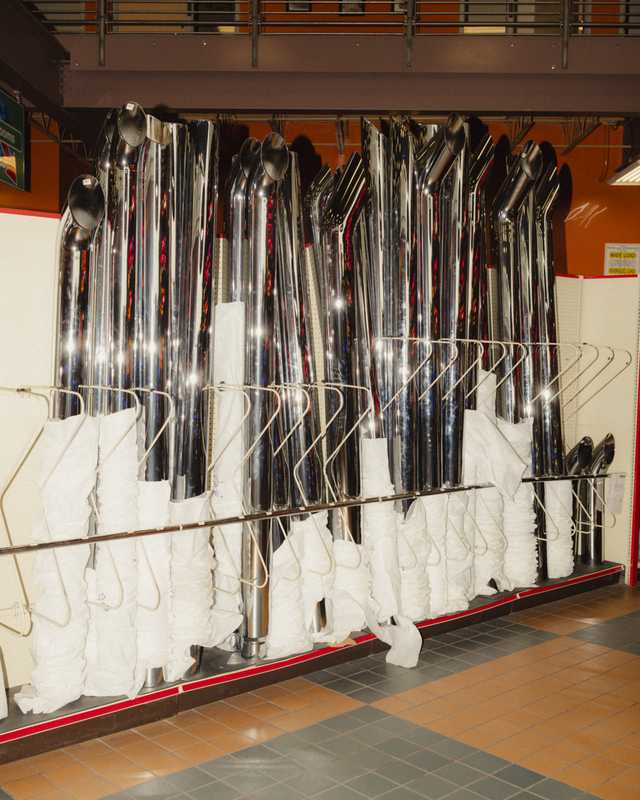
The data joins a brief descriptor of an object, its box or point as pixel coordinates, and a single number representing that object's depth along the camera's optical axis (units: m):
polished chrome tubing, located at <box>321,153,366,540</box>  3.78
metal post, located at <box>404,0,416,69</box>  5.17
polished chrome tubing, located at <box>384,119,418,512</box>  3.97
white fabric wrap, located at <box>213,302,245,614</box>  3.40
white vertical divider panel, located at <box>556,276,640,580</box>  5.15
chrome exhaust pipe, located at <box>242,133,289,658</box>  3.41
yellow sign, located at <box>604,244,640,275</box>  7.38
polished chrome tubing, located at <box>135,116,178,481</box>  3.11
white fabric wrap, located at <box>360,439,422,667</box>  3.70
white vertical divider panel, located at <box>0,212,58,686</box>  2.82
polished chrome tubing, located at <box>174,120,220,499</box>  3.23
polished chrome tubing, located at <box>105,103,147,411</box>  3.06
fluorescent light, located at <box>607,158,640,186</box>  4.35
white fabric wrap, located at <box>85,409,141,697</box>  2.89
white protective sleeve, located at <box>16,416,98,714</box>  2.75
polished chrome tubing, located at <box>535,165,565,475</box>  4.73
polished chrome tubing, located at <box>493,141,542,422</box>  4.56
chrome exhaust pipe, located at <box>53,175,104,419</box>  2.81
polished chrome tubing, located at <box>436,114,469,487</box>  4.14
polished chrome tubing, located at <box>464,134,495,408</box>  4.25
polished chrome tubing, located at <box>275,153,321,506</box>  3.61
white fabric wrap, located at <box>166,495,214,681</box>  3.12
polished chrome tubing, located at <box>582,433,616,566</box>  5.07
